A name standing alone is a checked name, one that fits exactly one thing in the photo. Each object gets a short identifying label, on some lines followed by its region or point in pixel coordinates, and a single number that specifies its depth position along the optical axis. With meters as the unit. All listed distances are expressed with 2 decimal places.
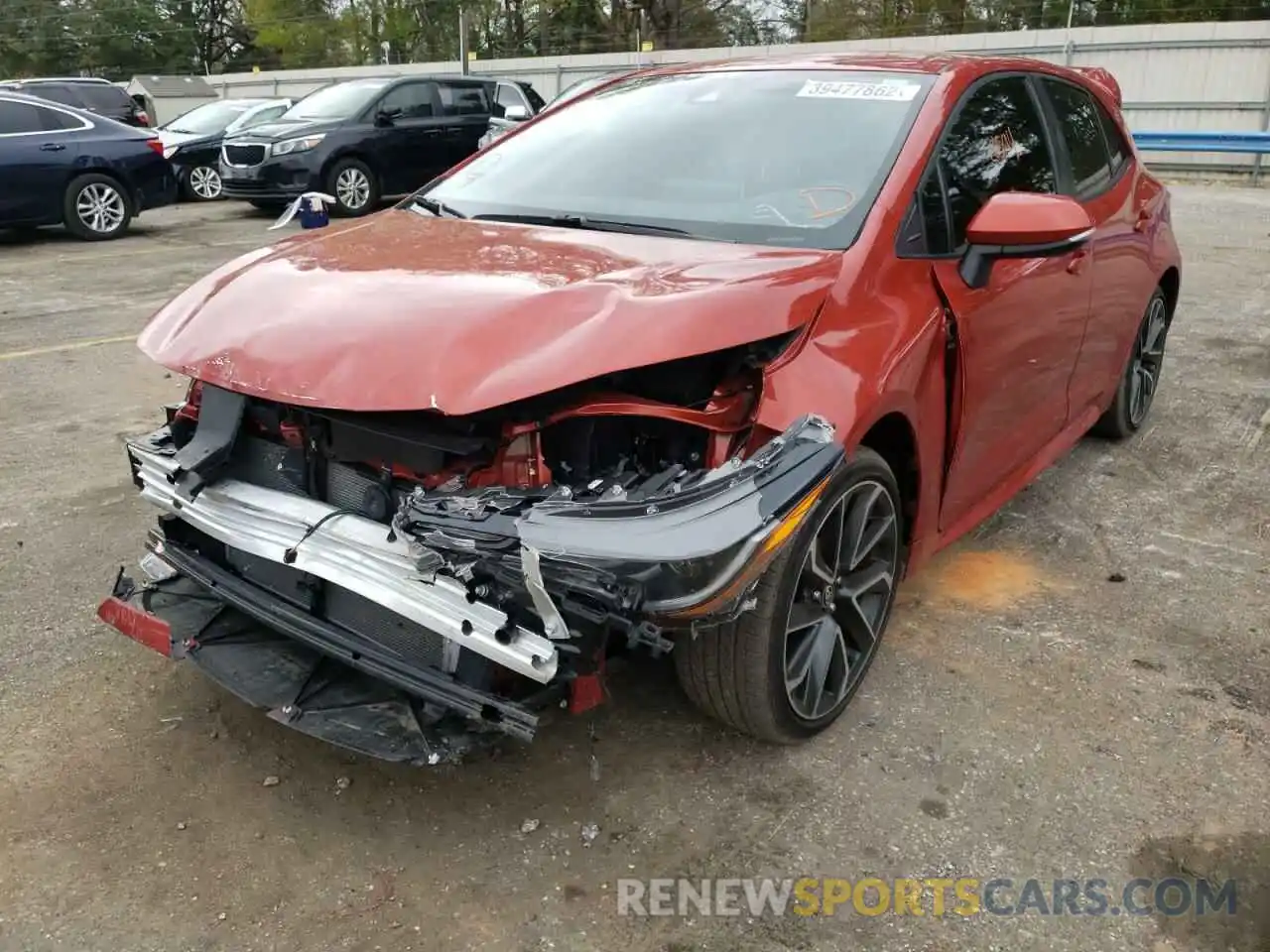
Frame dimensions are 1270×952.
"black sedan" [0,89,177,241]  10.41
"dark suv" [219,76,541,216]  12.46
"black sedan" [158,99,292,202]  14.87
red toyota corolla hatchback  2.16
